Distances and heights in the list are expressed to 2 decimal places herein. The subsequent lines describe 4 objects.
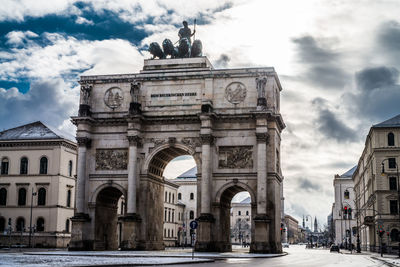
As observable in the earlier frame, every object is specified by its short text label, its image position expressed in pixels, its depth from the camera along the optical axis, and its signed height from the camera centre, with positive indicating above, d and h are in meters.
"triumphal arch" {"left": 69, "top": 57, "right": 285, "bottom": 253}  47.50 +7.44
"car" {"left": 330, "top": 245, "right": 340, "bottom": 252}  69.81 -1.70
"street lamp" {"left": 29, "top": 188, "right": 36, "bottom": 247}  64.62 +0.76
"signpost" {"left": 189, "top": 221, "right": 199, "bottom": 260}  34.81 +0.50
